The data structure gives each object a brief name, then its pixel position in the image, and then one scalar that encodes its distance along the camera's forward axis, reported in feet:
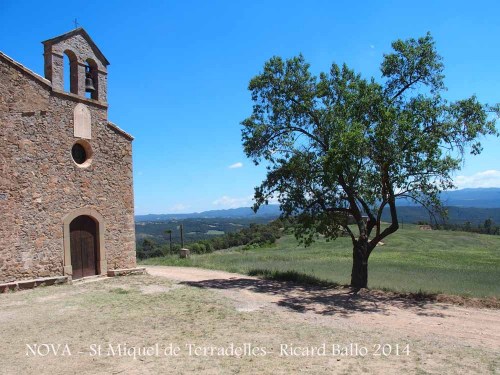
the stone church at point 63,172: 44.65
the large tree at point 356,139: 41.37
